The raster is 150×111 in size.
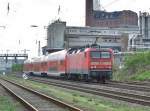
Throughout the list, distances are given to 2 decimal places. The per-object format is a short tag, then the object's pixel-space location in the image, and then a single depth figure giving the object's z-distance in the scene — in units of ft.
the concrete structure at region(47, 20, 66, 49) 502.38
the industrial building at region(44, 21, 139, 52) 495.73
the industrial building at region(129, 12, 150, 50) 394.71
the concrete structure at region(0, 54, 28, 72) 603.22
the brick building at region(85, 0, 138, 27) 576.44
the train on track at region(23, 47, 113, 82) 136.36
